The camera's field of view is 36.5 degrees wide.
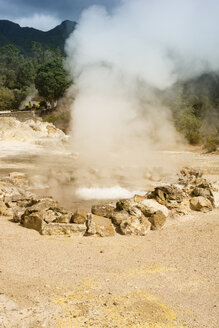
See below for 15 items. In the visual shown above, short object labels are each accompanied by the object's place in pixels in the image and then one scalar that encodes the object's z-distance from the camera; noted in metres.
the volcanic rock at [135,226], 7.10
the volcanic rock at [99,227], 6.96
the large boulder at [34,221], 7.09
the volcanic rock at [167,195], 8.81
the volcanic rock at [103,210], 7.79
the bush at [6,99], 44.03
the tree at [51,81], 33.12
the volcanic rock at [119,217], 7.48
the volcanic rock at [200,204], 8.65
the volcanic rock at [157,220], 7.46
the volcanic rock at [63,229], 6.87
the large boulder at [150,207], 8.00
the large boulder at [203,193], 9.17
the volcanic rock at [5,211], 8.22
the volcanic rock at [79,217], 7.23
